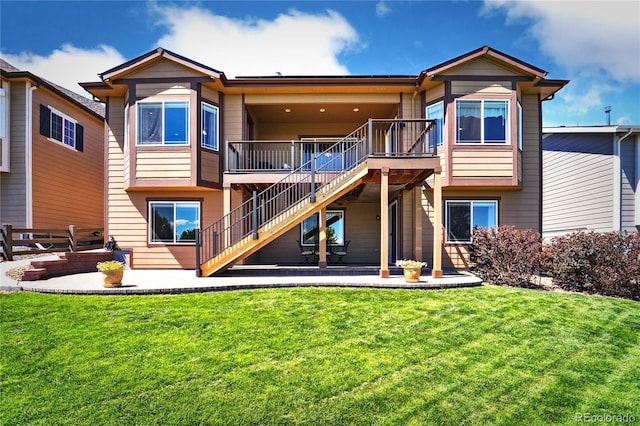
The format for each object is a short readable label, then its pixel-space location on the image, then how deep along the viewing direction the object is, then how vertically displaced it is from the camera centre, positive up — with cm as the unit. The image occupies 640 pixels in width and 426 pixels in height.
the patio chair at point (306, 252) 1278 -130
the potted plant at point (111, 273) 801 -130
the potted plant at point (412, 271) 842 -130
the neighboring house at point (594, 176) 1249 +162
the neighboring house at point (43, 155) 1255 +246
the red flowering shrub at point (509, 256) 902 -104
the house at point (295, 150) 1124 +233
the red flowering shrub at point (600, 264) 836 -113
